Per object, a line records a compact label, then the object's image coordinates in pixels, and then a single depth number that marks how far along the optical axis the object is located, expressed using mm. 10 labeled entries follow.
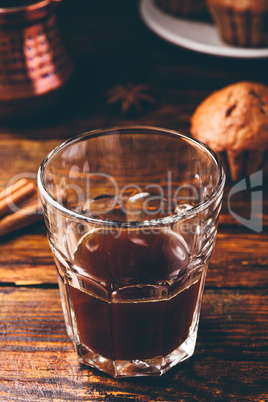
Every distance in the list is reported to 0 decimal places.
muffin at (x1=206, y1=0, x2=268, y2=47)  664
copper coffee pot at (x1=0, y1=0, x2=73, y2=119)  575
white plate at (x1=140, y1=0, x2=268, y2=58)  681
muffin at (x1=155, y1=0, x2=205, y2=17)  734
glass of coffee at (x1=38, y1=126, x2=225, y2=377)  396
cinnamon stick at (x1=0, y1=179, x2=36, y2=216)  501
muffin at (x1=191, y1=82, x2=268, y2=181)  541
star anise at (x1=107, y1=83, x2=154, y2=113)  620
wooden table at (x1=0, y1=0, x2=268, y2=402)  414
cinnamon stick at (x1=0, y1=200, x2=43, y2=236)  499
